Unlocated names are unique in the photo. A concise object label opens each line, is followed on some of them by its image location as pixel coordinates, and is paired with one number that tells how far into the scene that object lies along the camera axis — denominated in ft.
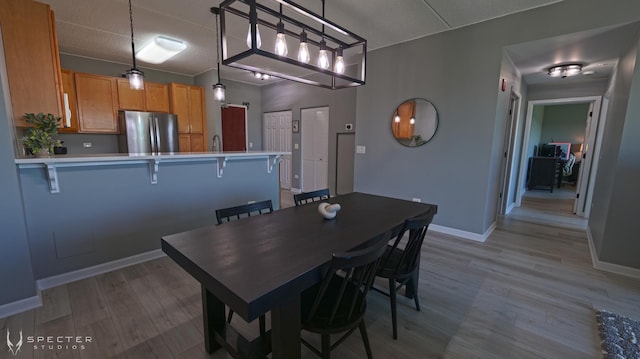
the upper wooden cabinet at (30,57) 7.22
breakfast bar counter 7.25
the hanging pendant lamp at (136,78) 8.52
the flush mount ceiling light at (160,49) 12.92
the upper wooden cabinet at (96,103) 14.65
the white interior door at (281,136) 21.25
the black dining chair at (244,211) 5.63
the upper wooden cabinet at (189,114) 17.62
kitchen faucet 18.24
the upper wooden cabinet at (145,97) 15.92
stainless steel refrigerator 15.56
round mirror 12.10
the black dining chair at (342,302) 3.86
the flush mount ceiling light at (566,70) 11.46
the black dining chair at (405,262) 5.56
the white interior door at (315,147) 18.81
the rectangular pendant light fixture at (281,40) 4.78
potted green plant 7.02
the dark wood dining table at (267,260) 3.41
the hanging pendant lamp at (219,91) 10.96
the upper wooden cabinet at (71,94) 13.96
